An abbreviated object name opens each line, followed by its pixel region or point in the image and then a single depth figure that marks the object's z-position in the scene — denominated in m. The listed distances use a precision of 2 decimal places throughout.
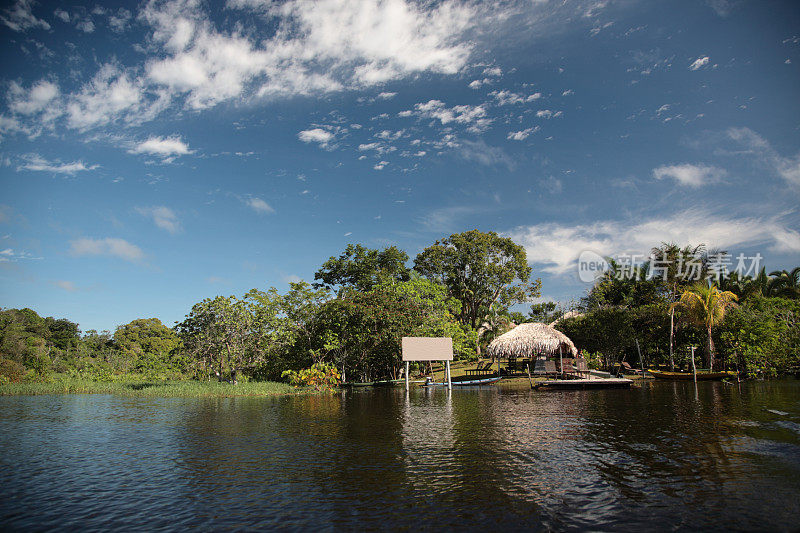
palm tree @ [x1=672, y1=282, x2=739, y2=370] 28.95
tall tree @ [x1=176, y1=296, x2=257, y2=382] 29.58
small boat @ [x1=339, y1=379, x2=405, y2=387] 32.50
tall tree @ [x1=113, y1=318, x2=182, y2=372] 40.76
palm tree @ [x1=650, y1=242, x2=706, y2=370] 36.41
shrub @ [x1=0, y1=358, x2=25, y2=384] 29.08
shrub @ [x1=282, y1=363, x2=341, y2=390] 27.86
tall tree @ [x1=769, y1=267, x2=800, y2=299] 40.94
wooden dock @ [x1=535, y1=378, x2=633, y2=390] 24.73
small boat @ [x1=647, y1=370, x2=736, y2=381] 27.19
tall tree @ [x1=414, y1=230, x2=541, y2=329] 41.62
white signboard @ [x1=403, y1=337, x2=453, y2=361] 27.34
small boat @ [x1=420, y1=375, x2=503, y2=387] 29.19
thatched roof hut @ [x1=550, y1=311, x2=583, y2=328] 37.66
